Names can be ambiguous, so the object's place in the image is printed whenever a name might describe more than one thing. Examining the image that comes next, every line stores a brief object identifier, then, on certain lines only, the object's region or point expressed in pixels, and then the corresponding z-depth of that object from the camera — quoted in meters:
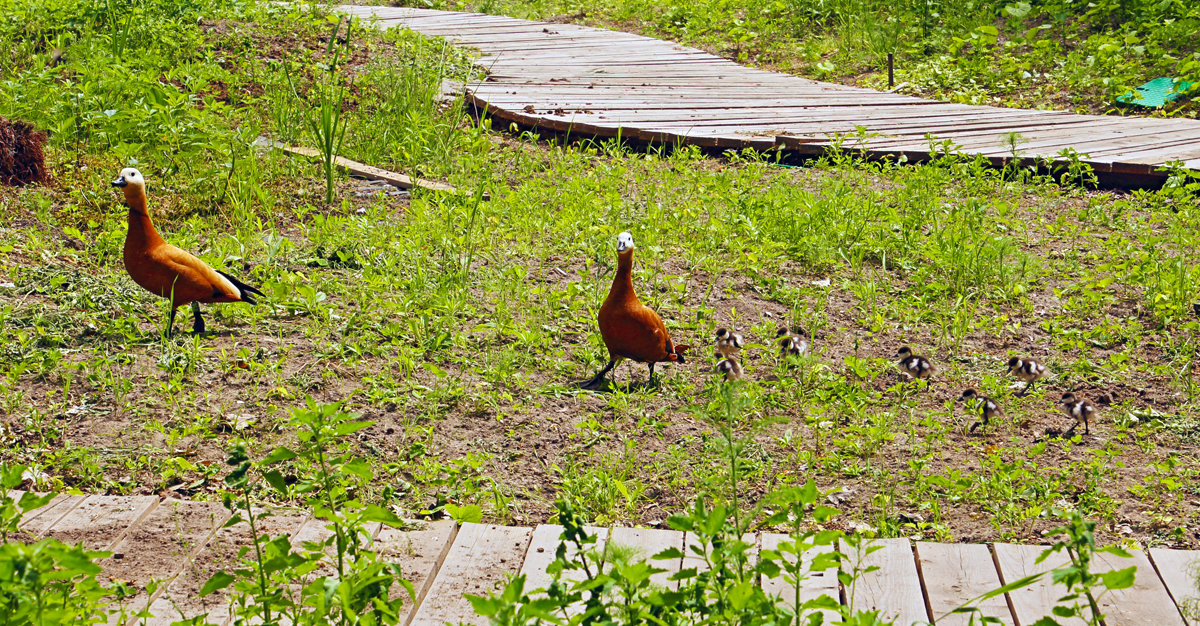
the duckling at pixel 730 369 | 7.97
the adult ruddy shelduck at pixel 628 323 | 8.67
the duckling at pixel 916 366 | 8.94
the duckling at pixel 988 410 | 8.23
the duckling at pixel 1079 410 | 8.13
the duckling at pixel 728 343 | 8.95
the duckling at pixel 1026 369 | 8.99
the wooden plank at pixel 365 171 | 14.12
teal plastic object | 19.09
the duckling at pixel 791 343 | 9.05
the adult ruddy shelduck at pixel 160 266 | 9.13
